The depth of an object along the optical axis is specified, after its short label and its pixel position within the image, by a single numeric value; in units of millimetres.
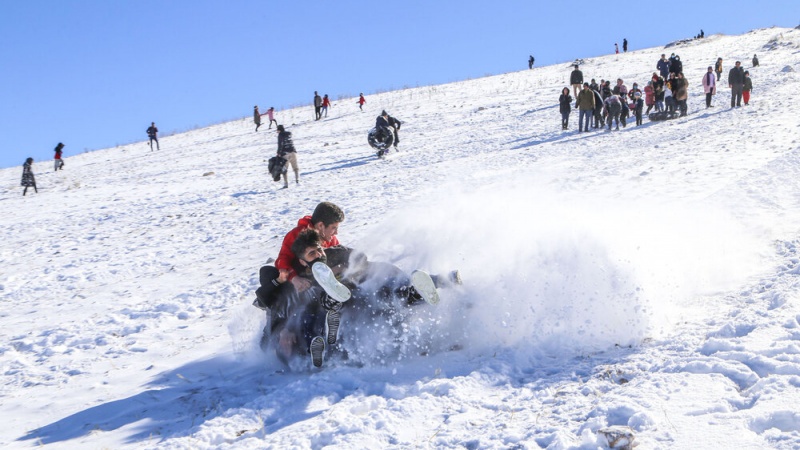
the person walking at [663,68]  27312
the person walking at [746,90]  21297
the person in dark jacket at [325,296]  5086
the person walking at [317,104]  35375
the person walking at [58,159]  29047
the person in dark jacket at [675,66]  23708
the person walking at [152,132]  34281
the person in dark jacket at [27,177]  23078
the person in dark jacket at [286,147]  17247
